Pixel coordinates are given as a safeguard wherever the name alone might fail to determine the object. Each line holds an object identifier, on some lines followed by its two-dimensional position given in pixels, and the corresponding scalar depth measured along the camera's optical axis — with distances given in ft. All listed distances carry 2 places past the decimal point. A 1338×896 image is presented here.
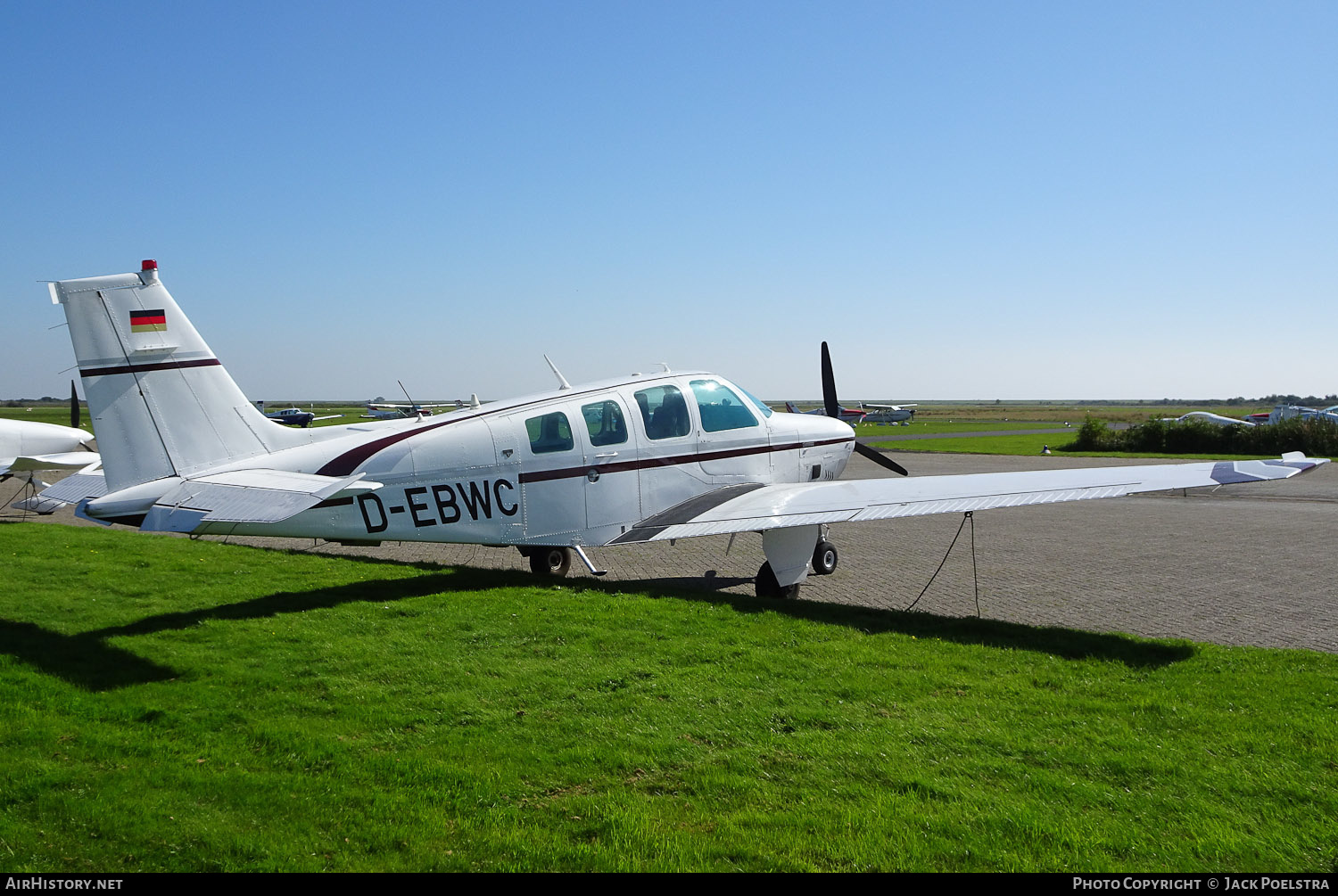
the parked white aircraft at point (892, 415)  275.80
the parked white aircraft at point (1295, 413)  176.81
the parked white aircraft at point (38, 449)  67.21
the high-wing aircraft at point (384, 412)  224.74
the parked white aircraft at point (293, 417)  232.94
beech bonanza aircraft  26.27
